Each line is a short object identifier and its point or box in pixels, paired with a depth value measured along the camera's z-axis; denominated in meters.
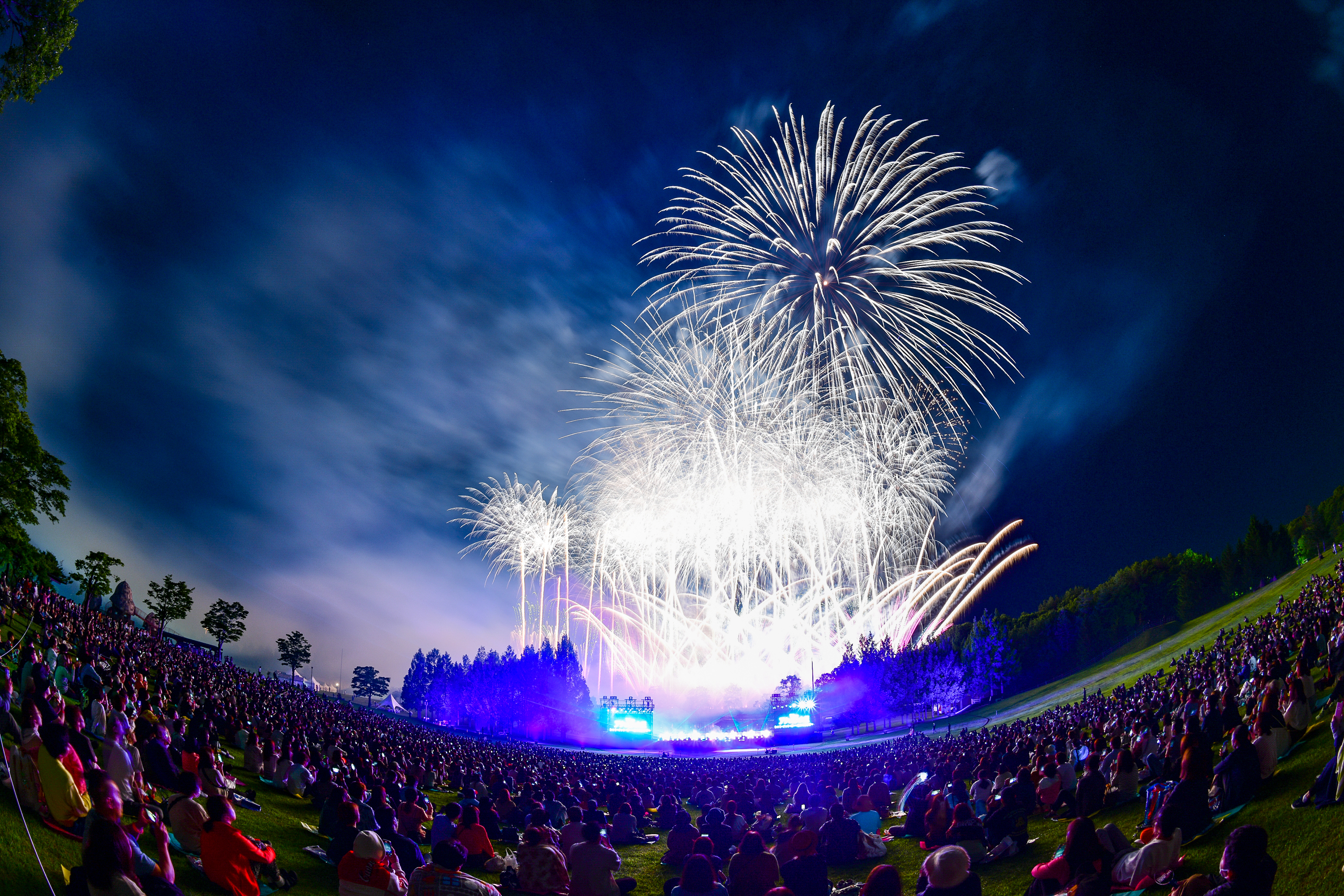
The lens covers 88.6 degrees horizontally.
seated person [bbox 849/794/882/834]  14.22
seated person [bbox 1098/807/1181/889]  8.02
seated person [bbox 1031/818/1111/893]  7.77
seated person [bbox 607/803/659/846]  15.74
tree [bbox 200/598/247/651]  106.44
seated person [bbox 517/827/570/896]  10.34
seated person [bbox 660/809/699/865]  12.91
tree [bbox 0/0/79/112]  13.14
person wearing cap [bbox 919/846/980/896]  7.09
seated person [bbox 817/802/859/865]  12.83
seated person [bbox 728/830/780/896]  8.88
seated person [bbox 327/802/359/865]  10.44
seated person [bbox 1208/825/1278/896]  5.78
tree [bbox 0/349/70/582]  31.38
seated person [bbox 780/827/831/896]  9.38
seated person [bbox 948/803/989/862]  11.58
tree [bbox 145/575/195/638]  94.44
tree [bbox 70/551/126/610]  74.56
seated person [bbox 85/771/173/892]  6.38
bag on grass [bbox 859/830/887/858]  13.12
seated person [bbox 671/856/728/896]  8.41
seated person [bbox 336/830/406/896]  8.23
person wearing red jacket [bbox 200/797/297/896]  8.47
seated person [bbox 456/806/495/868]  11.78
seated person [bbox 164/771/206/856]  9.40
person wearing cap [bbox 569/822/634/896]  9.82
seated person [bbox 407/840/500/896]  7.53
